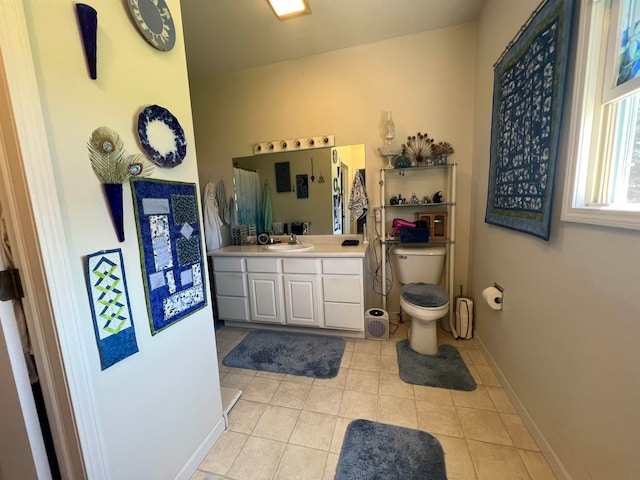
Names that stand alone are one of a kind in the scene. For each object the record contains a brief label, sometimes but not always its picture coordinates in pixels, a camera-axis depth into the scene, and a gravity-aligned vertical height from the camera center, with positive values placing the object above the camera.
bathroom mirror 2.66 +0.22
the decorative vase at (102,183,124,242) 0.89 +0.03
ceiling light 1.81 +1.44
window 0.87 +0.28
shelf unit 2.36 -0.03
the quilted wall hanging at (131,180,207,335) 1.03 -0.17
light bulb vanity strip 2.65 +0.65
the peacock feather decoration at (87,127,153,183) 0.86 +0.20
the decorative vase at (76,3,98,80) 0.80 +0.59
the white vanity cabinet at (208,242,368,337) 2.29 -0.77
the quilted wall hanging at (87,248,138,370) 0.85 -0.32
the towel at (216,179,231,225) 3.02 +0.11
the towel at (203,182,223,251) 2.87 -0.13
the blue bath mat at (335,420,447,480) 1.19 -1.27
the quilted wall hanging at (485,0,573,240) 1.14 +0.42
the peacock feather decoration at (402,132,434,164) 2.43 +0.51
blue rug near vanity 2.02 -1.28
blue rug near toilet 1.78 -1.27
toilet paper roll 1.77 -0.71
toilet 1.97 -0.77
